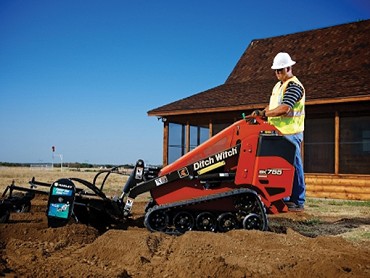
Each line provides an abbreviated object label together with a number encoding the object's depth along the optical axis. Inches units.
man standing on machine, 225.8
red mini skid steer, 216.2
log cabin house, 526.0
